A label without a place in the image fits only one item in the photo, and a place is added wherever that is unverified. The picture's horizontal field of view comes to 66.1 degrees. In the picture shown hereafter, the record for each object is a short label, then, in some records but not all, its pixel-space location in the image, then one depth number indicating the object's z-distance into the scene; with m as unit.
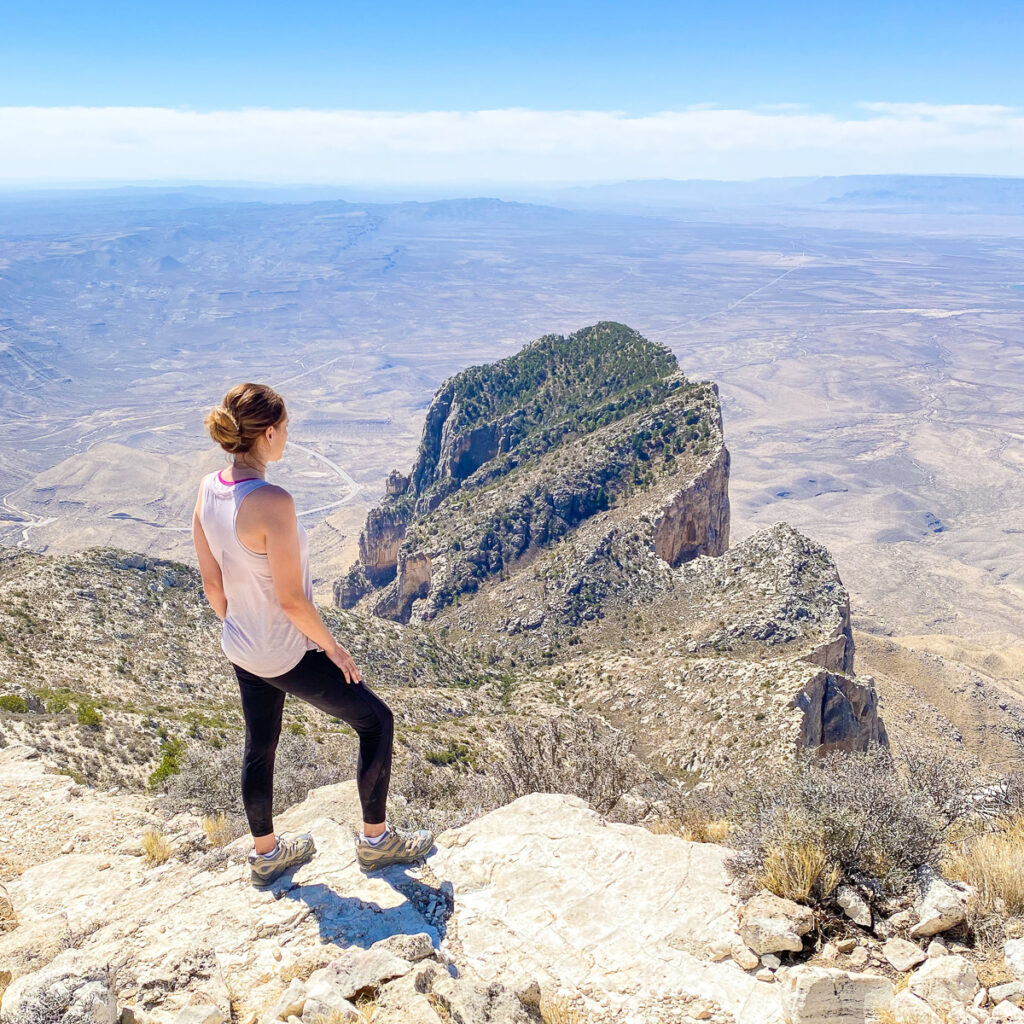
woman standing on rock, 4.69
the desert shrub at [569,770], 9.17
